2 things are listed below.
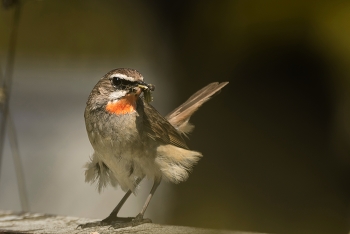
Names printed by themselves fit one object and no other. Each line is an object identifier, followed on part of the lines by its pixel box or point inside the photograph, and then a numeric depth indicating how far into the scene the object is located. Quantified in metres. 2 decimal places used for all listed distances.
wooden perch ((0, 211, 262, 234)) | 6.89
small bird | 7.17
